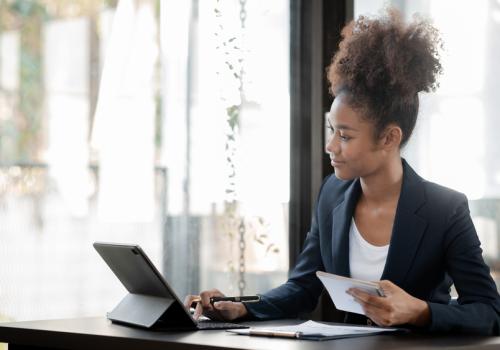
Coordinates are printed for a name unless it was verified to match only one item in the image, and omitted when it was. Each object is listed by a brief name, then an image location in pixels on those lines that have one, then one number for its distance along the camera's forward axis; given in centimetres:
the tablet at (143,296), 214
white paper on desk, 198
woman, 238
